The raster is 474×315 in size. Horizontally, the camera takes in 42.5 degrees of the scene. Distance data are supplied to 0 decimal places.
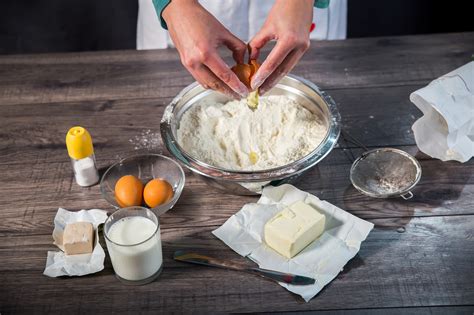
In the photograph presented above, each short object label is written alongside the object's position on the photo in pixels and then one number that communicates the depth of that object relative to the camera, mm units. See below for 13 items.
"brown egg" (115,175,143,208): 1419
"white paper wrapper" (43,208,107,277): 1305
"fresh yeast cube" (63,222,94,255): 1323
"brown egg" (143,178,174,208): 1413
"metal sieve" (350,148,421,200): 1475
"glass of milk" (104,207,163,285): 1231
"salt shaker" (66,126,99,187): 1462
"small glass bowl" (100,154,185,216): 1504
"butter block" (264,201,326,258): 1298
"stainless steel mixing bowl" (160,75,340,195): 1384
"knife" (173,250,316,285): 1265
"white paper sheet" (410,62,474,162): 1515
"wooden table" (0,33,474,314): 1258
